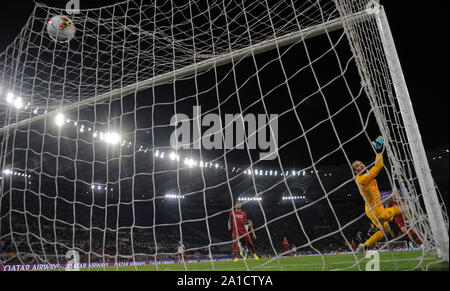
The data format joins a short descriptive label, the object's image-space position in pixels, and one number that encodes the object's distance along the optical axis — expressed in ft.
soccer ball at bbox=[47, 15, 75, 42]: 13.60
